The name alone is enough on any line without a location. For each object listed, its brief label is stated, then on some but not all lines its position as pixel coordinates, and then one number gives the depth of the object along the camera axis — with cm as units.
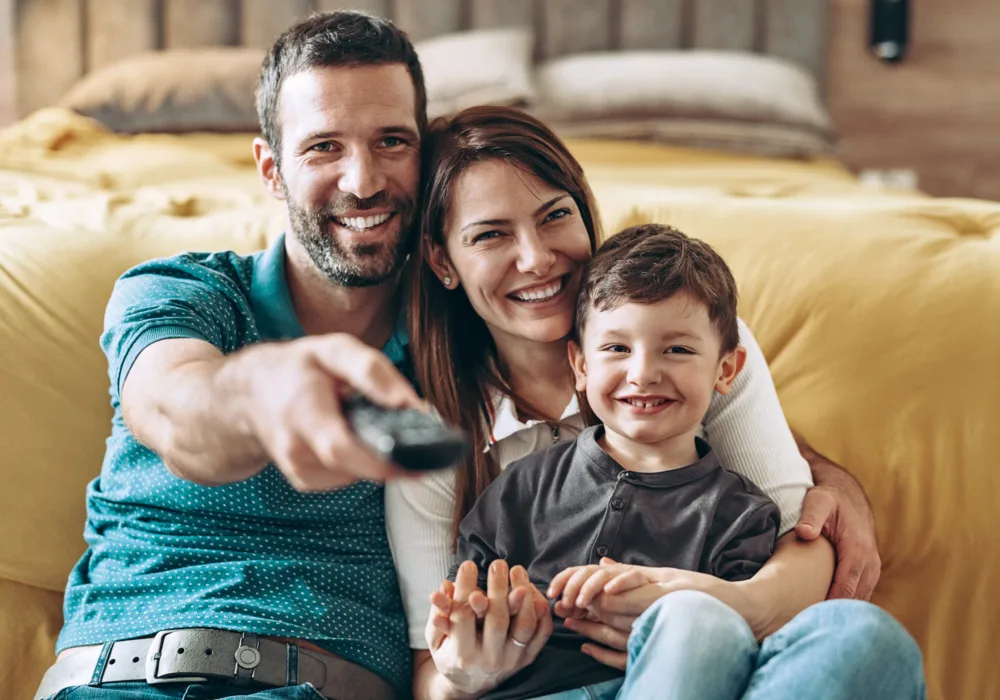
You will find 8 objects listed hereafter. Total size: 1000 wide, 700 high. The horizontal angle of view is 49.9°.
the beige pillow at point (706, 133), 299
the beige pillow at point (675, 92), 299
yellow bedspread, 127
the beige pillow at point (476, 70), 292
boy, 111
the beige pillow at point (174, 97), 296
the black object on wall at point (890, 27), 345
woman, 105
